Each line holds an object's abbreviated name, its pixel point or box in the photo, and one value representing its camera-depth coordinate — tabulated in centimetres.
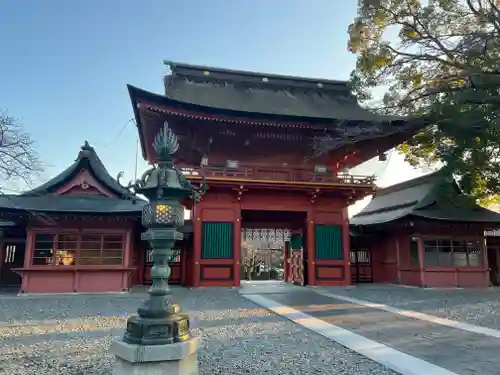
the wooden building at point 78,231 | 1224
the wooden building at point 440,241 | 1433
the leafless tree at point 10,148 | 805
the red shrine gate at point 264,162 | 1323
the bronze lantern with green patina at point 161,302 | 353
